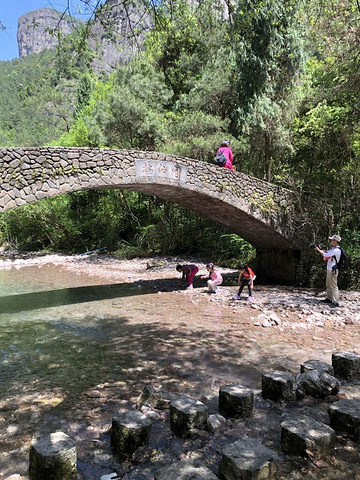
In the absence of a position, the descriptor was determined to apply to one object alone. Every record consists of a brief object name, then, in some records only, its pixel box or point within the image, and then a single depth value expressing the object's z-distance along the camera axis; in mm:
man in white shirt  7523
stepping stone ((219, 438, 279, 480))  2086
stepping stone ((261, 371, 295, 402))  3297
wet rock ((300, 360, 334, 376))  3631
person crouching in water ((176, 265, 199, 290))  10203
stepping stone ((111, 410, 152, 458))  2600
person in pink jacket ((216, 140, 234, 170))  9914
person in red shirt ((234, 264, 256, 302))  8289
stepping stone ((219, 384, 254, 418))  3059
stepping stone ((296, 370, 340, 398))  3328
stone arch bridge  6941
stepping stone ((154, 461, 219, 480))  2045
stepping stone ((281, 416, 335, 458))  2391
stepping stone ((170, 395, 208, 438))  2791
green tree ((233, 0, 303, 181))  11500
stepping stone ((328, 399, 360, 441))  2621
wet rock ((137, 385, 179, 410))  3365
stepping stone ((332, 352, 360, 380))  3748
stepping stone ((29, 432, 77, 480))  2209
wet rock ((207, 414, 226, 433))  2873
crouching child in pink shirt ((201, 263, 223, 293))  9188
